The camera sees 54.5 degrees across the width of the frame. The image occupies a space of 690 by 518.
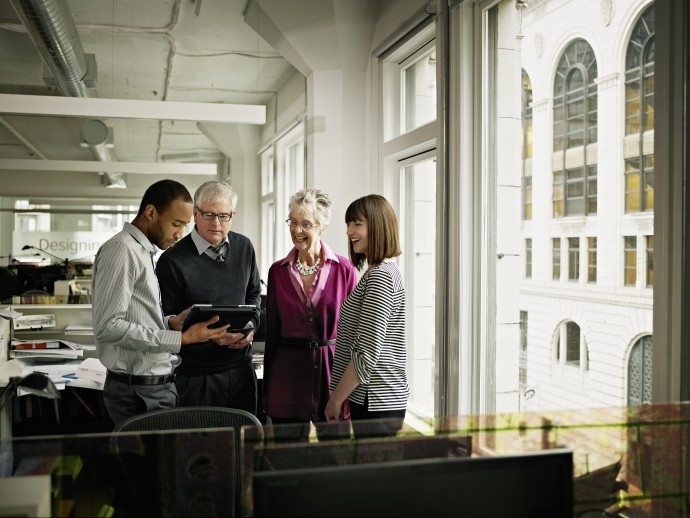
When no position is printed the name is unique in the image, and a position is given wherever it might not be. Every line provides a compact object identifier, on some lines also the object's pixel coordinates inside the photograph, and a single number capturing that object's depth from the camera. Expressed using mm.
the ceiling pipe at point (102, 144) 4465
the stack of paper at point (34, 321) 4227
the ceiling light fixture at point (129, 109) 3883
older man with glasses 2441
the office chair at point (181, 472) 928
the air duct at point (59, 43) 3449
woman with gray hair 2561
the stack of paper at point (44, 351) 3793
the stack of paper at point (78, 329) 4316
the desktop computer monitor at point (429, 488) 862
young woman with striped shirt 2227
